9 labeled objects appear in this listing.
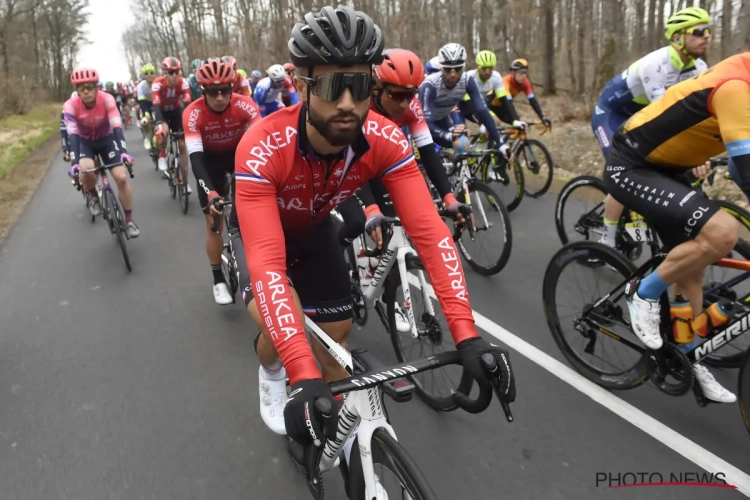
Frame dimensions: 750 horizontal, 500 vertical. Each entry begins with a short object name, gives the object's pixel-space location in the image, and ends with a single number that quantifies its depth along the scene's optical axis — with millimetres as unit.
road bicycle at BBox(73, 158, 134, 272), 6590
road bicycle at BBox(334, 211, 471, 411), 3588
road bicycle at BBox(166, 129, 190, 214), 9516
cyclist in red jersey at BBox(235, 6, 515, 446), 1982
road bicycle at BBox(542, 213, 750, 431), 3098
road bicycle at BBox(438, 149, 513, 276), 5484
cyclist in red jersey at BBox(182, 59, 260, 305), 5301
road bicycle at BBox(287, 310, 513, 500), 1822
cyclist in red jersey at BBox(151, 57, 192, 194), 10117
